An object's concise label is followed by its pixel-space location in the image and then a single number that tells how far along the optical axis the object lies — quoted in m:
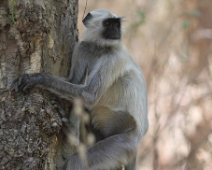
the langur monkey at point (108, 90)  7.35
